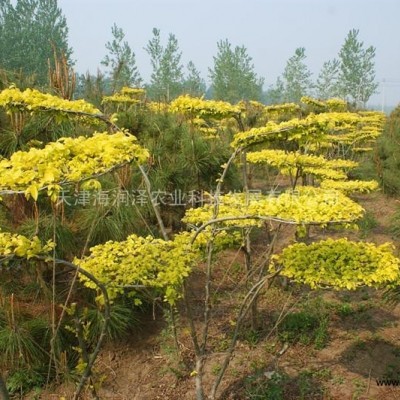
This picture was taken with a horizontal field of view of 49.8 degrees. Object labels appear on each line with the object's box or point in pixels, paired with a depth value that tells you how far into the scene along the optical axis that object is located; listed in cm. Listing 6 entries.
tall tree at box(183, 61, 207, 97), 4075
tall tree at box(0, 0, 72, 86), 3325
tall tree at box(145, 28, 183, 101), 3148
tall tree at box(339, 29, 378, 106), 3033
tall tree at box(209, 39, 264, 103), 3378
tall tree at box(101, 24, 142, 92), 2992
